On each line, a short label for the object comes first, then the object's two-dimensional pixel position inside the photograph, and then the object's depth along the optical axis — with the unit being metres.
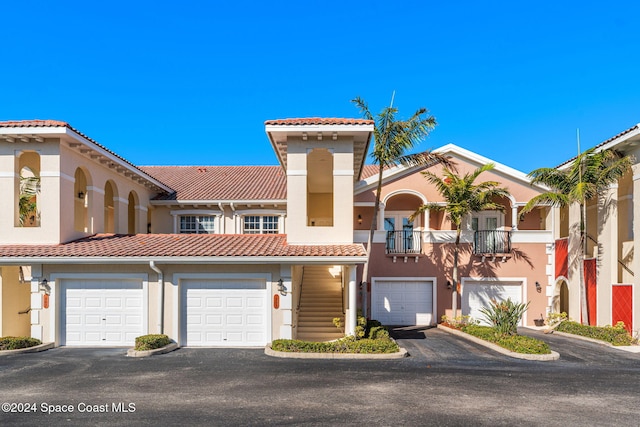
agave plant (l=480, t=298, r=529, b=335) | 14.92
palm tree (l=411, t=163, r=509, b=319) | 18.73
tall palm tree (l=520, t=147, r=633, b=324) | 16.19
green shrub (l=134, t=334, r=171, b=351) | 13.32
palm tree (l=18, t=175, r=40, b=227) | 19.42
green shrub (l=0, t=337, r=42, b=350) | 13.58
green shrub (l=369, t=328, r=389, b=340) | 14.64
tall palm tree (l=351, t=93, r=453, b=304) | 17.45
